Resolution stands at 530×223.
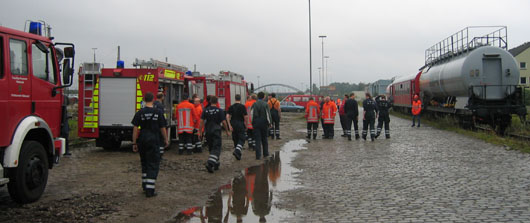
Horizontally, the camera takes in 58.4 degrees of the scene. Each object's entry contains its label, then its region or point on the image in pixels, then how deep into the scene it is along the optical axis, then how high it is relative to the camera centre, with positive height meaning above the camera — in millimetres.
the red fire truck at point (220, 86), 20781 +718
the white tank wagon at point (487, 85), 18703 +575
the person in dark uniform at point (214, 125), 10031 -499
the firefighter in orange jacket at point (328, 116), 17750 -565
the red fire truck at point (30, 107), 6328 -46
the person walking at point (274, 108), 17125 -236
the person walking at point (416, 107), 22948 -331
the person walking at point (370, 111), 17003 -373
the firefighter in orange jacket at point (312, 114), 17484 -479
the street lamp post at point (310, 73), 36412 +2214
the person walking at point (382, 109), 17312 -311
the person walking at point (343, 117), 18697 -644
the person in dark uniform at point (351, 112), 17484 -414
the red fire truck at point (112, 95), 13117 +215
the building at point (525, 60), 66875 +5570
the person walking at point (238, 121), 11456 -482
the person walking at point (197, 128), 13250 -730
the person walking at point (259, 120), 12047 -469
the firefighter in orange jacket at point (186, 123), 12969 -571
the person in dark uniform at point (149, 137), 7590 -559
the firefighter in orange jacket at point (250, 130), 14366 -859
